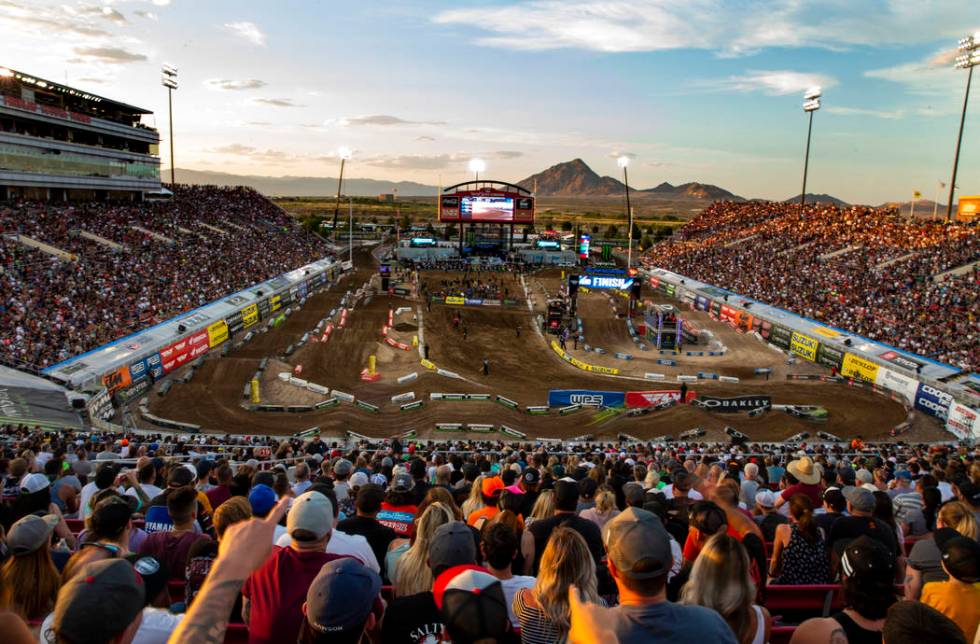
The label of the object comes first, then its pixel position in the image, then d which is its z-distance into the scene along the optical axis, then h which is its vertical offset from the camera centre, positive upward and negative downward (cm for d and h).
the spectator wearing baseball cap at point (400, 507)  705 -340
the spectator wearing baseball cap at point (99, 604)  254 -170
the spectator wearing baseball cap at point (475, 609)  312 -200
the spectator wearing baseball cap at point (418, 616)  362 -239
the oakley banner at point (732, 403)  2881 -769
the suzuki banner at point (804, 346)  3903 -652
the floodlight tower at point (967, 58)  4650 +1603
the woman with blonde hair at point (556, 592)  361 -218
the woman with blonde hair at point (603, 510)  712 -328
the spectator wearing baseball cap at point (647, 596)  283 -179
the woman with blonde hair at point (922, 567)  494 -267
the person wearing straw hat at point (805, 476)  907 -351
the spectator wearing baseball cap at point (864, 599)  356 -213
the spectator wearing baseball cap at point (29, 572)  373 -232
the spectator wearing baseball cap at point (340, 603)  298 -191
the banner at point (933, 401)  2814 -713
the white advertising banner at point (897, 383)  3046 -689
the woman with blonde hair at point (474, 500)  839 -388
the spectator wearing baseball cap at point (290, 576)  356 -219
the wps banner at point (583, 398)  2998 -804
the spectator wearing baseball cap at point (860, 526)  598 -285
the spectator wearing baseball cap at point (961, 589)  406 -233
